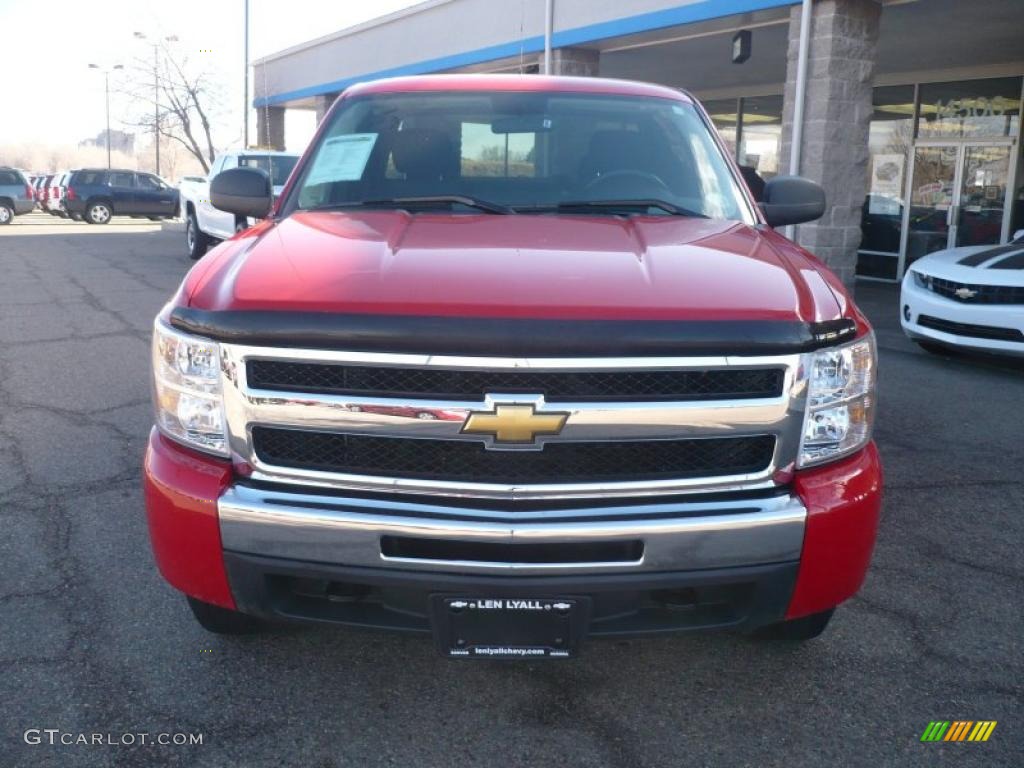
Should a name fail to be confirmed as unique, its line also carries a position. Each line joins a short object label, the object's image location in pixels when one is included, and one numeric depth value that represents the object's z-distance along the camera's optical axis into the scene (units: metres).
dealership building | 10.30
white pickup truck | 14.63
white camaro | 7.50
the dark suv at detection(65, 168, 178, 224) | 29.72
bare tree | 39.34
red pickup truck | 2.30
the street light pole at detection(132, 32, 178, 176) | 38.34
